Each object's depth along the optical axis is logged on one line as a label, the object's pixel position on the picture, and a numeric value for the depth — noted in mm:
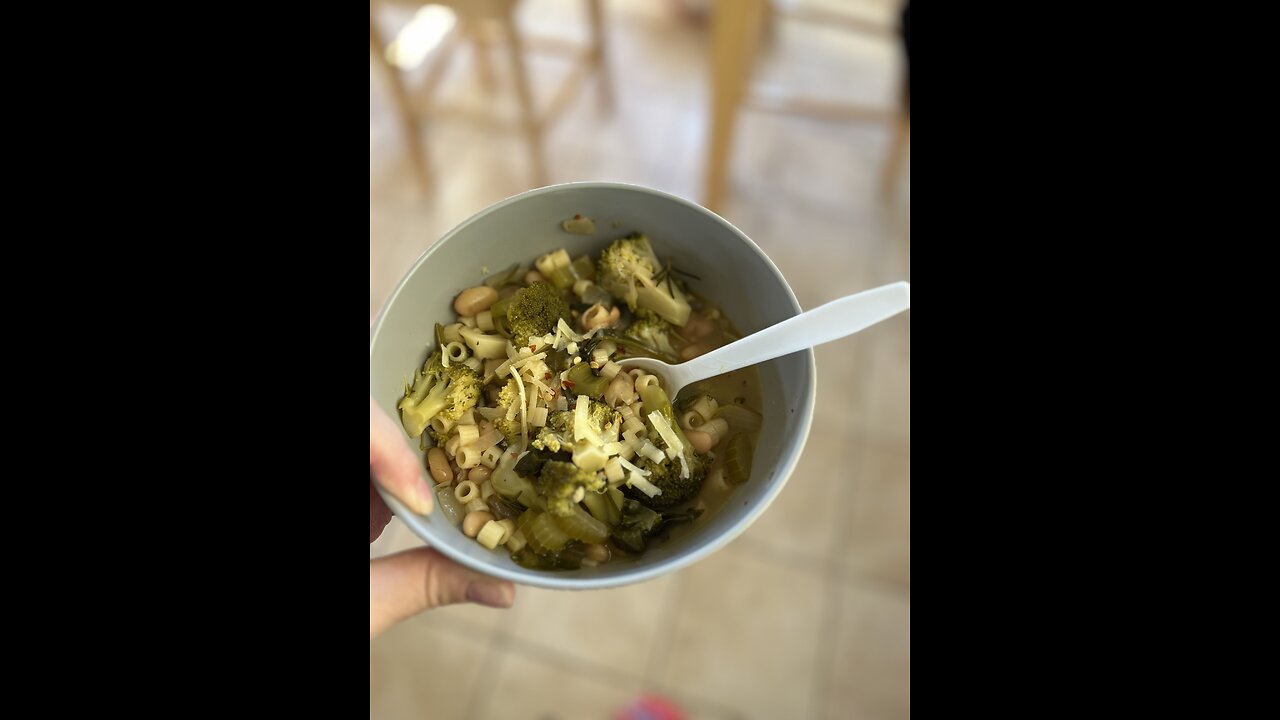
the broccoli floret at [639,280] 331
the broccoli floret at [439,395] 311
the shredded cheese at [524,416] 308
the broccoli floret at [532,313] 319
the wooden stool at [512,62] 613
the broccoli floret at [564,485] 287
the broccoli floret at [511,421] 310
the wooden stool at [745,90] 586
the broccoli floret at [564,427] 295
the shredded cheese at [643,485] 299
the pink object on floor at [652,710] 604
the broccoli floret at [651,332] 329
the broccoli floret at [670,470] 304
